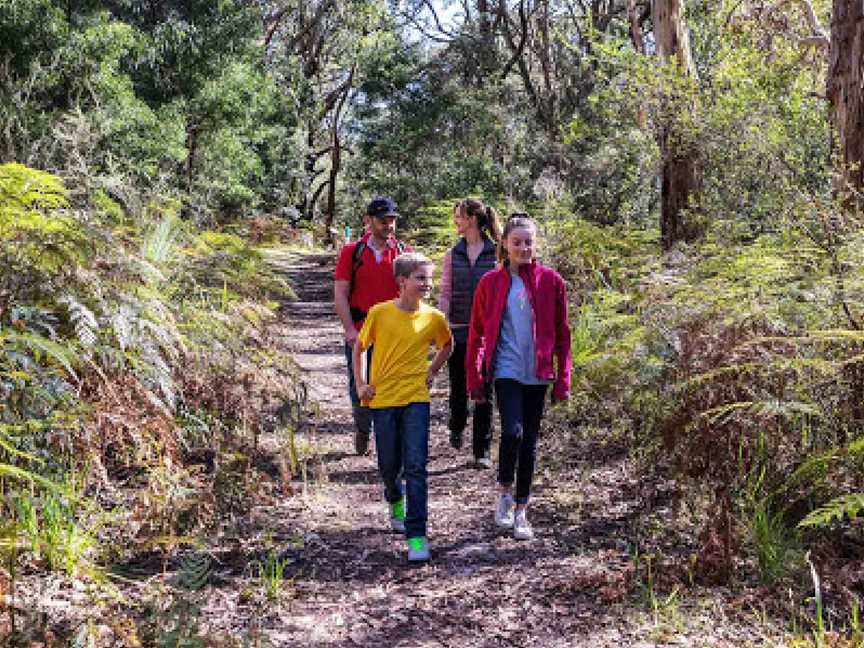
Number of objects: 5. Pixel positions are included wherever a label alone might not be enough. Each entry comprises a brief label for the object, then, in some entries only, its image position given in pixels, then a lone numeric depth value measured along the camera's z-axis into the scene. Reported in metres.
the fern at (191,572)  3.31
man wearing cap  6.09
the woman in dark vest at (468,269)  6.37
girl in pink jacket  4.91
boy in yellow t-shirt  4.59
